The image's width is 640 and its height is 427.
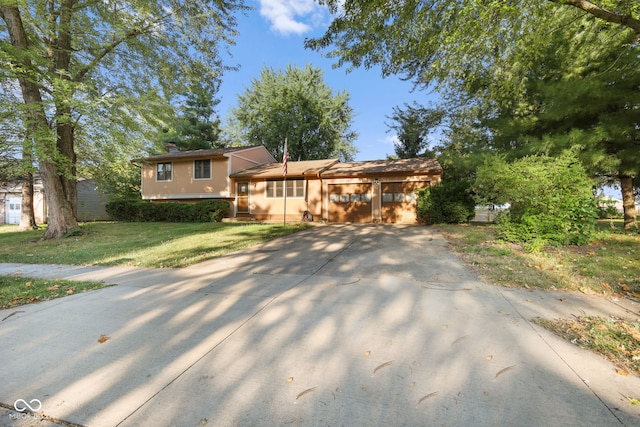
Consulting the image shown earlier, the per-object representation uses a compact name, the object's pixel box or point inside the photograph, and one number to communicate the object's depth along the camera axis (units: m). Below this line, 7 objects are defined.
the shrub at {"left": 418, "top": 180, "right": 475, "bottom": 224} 12.02
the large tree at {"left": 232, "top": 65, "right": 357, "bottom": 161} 25.98
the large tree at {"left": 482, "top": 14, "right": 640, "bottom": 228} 8.51
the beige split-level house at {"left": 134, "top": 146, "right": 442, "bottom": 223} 14.45
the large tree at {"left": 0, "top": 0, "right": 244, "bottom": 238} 8.71
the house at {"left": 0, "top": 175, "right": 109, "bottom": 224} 20.59
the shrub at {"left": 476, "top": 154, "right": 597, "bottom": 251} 6.20
